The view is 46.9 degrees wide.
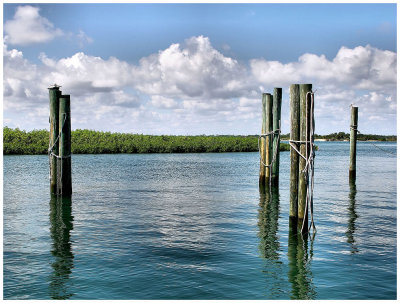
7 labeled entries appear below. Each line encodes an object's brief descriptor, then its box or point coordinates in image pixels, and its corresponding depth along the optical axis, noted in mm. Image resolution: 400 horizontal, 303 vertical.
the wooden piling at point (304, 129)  11170
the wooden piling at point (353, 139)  24797
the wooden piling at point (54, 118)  16828
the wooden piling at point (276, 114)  19812
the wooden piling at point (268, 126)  20030
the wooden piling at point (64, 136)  16719
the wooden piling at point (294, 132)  11430
